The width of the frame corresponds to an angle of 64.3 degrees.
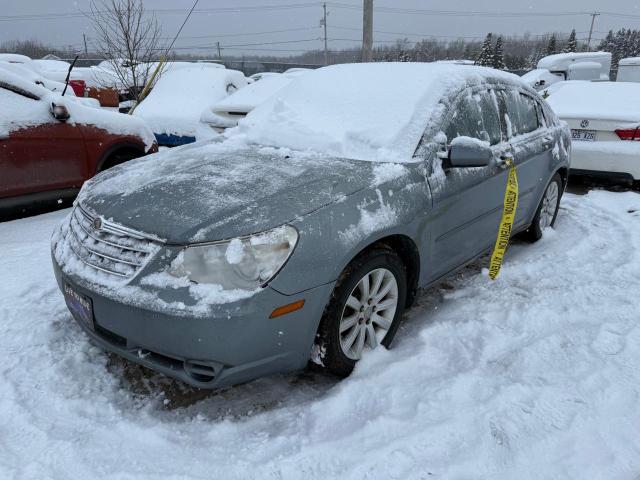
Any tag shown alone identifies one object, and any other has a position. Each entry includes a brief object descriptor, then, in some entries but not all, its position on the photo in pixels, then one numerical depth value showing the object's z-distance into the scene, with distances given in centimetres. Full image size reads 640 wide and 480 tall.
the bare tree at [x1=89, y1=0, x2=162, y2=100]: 1067
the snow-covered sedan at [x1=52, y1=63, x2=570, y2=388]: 216
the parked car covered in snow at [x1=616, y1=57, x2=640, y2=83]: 1697
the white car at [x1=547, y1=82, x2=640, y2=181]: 601
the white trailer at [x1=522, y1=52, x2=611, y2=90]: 1678
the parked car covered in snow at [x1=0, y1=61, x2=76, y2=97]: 956
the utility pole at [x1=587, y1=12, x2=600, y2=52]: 7848
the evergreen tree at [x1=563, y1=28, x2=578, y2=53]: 6684
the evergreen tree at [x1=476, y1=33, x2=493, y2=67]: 5506
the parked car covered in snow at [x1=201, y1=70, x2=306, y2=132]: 797
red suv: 459
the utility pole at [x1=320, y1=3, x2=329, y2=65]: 5394
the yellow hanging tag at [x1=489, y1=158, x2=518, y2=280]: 370
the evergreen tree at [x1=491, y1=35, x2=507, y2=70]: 5476
